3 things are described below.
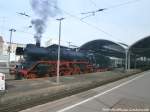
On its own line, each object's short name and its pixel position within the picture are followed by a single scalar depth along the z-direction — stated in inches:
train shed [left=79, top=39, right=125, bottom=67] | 2570.4
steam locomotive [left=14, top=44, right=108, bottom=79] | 1027.9
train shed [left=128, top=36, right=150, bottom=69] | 2448.9
